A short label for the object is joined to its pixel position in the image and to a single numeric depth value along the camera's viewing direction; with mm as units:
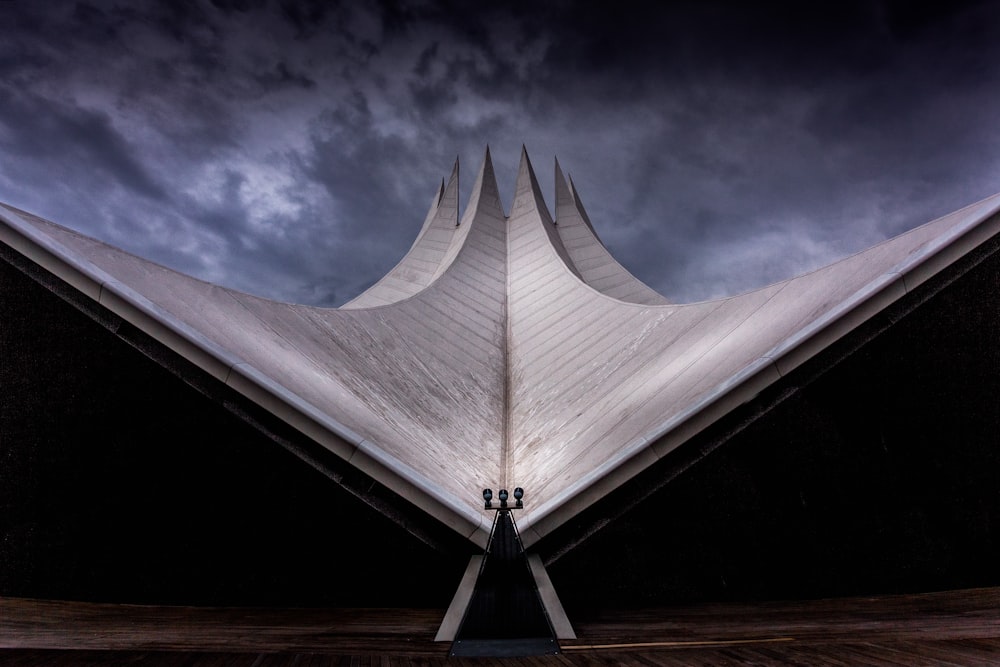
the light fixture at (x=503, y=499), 3578
